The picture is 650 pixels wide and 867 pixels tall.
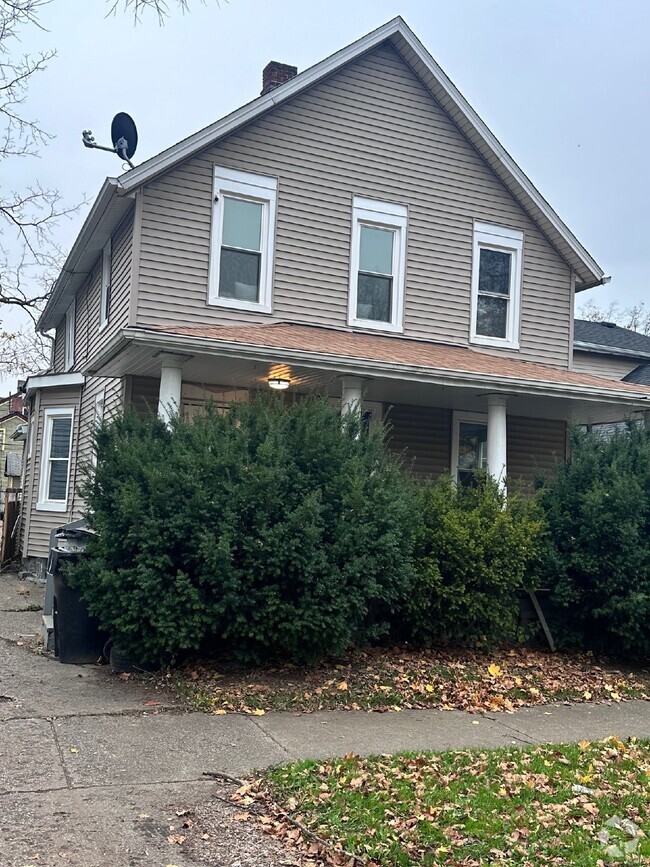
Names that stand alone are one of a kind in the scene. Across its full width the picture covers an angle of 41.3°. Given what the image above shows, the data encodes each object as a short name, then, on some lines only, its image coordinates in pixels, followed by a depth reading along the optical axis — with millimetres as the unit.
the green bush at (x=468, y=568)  8766
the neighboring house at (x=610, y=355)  21469
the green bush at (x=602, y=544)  9117
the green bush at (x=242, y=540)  7426
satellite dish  14055
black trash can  8328
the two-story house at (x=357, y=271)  11477
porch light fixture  11172
